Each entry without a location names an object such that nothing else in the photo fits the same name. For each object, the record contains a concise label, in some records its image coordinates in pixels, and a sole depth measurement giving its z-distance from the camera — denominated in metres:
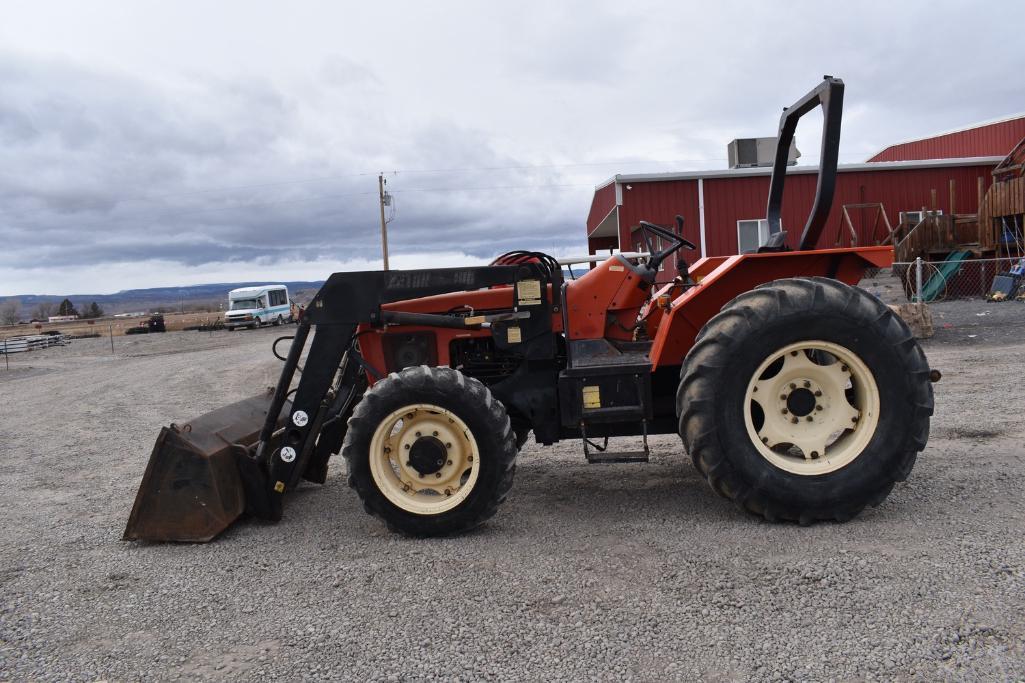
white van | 38.16
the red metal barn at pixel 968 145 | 26.34
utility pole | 32.69
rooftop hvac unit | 21.61
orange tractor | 4.17
